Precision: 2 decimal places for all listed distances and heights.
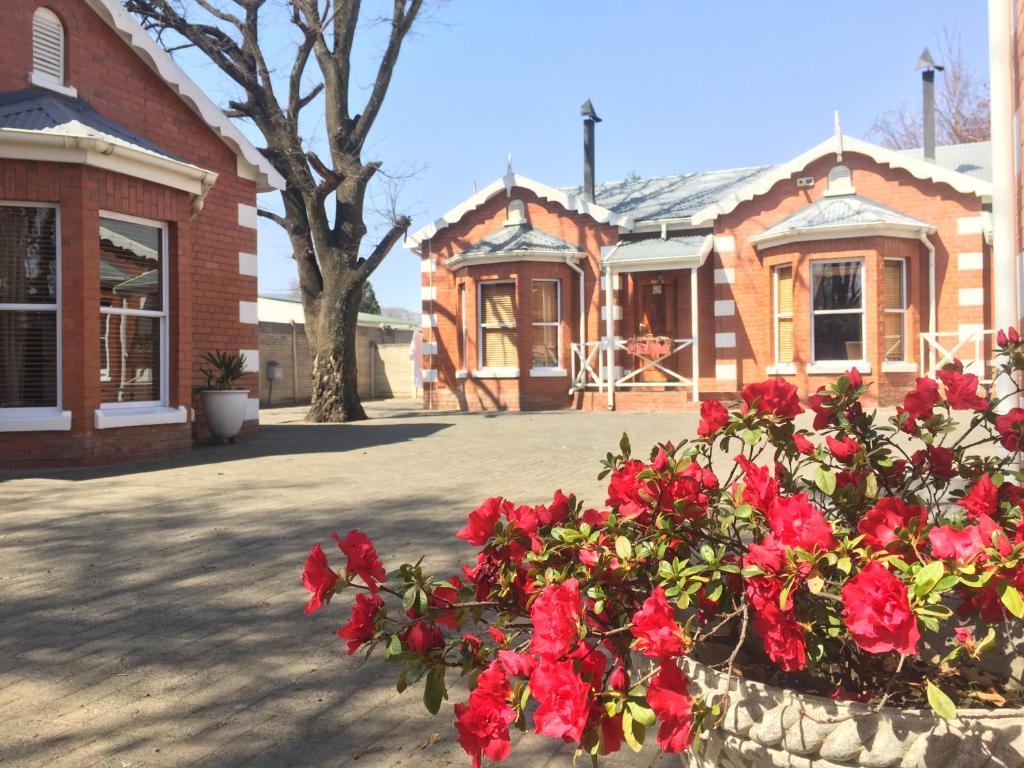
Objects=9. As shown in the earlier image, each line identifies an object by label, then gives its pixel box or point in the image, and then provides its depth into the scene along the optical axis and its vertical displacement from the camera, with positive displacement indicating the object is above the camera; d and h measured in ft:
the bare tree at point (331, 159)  50.24 +13.46
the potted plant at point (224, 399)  36.17 -0.93
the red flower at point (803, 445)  6.98 -0.63
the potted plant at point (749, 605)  5.00 -1.61
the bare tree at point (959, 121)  108.88 +33.32
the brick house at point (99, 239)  27.09 +5.05
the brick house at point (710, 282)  51.78 +6.35
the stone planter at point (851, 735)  4.98 -2.26
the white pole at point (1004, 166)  18.04 +4.57
